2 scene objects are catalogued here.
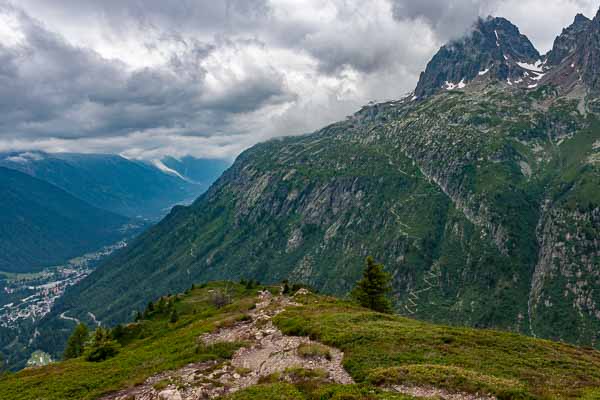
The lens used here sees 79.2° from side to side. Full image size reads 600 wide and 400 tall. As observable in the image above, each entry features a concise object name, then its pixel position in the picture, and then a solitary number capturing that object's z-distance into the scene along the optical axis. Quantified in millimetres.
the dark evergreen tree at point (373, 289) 82062
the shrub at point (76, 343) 99188
